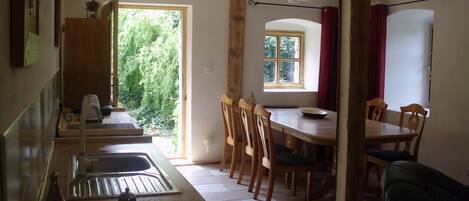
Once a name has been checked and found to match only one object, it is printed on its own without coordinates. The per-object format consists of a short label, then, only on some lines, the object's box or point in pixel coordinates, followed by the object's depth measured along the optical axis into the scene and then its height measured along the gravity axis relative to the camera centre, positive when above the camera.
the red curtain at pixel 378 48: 5.90 +0.24
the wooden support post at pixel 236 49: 5.77 +0.21
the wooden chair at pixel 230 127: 5.09 -0.67
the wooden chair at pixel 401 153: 4.49 -0.81
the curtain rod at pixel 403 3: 5.42 +0.76
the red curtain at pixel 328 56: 6.09 +0.14
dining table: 3.94 -0.55
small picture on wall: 0.97 +0.06
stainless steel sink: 1.85 -0.49
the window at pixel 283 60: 6.39 +0.09
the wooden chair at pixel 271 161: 4.23 -0.84
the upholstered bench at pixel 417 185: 2.38 -0.62
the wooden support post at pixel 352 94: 2.96 -0.17
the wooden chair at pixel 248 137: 4.64 -0.72
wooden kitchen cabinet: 4.41 +0.05
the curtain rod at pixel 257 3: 5.82 +0.76
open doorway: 5.60 -0.06
